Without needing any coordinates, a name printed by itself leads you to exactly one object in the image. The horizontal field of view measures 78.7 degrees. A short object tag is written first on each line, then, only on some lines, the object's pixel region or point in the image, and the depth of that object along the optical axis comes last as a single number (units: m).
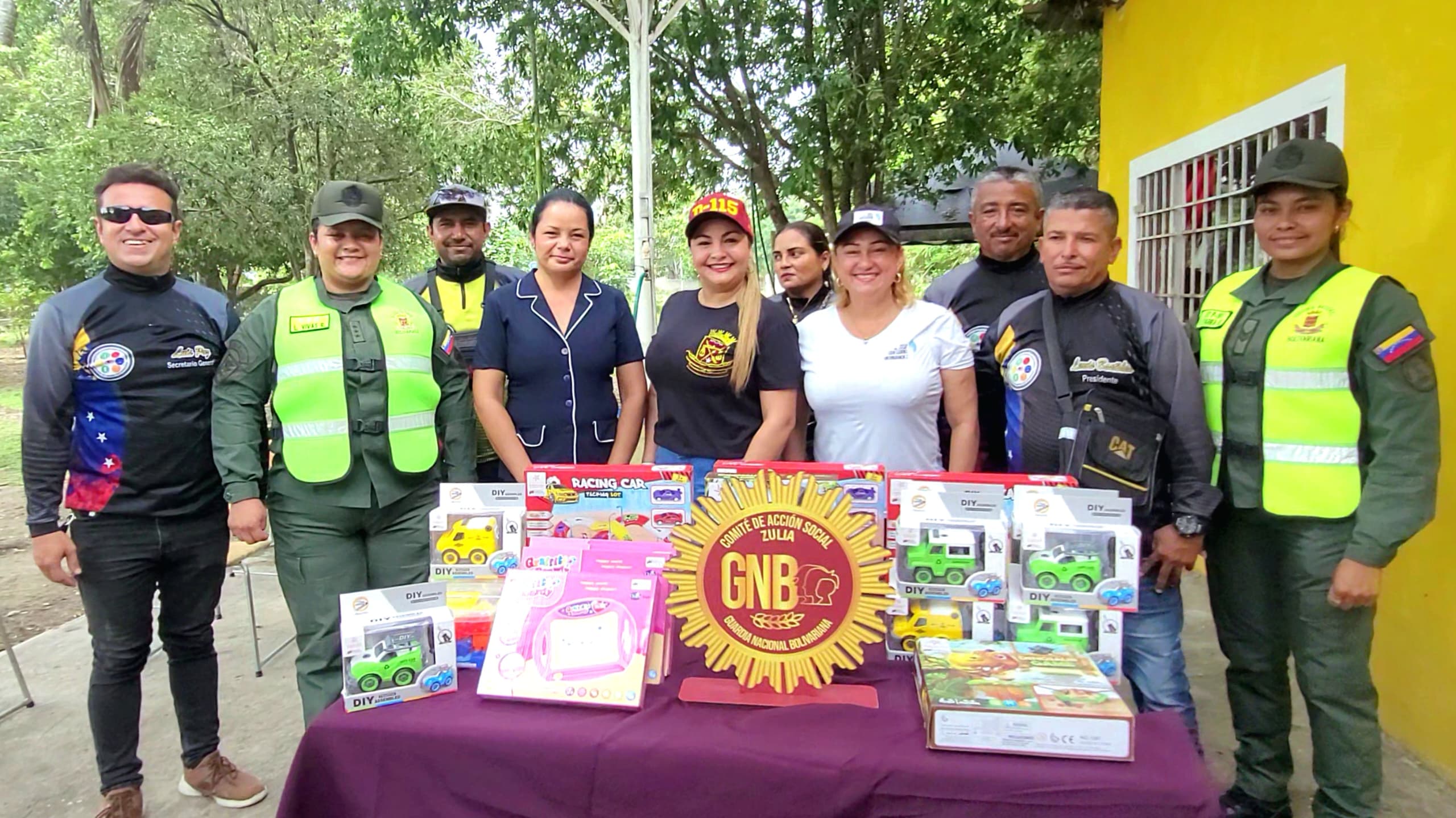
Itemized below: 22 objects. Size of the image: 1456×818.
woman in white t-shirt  2.46
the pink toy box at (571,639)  1.63
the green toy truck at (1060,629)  1.69
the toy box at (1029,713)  1.43
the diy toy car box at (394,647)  1.65
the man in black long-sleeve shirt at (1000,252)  3.19
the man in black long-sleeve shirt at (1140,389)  2.26
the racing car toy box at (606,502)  1.92
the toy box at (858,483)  1.83
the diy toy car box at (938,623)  1.72
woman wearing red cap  2.60
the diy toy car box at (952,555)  1.69
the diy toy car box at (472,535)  1.89
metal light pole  6.31
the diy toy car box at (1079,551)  1.65
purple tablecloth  1.41
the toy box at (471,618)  1.79
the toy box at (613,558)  1.77
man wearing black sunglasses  2.48
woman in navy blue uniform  2.76
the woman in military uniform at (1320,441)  2.08
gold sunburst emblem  1.59
